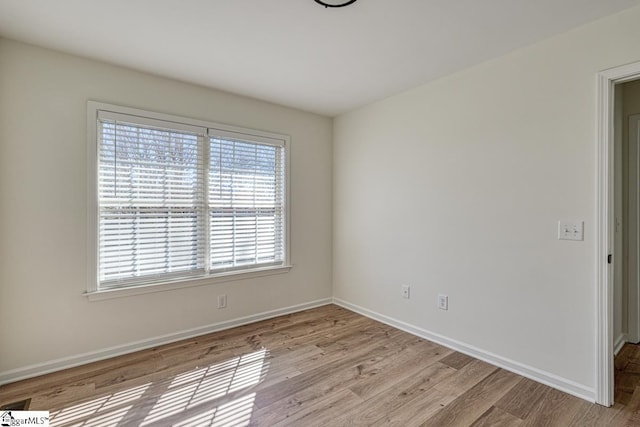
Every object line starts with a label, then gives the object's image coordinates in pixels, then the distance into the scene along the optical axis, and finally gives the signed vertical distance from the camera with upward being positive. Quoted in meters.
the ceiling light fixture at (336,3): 1.80 +1.25
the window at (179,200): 2.57 +0.14
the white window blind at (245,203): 3.14 +0.13
